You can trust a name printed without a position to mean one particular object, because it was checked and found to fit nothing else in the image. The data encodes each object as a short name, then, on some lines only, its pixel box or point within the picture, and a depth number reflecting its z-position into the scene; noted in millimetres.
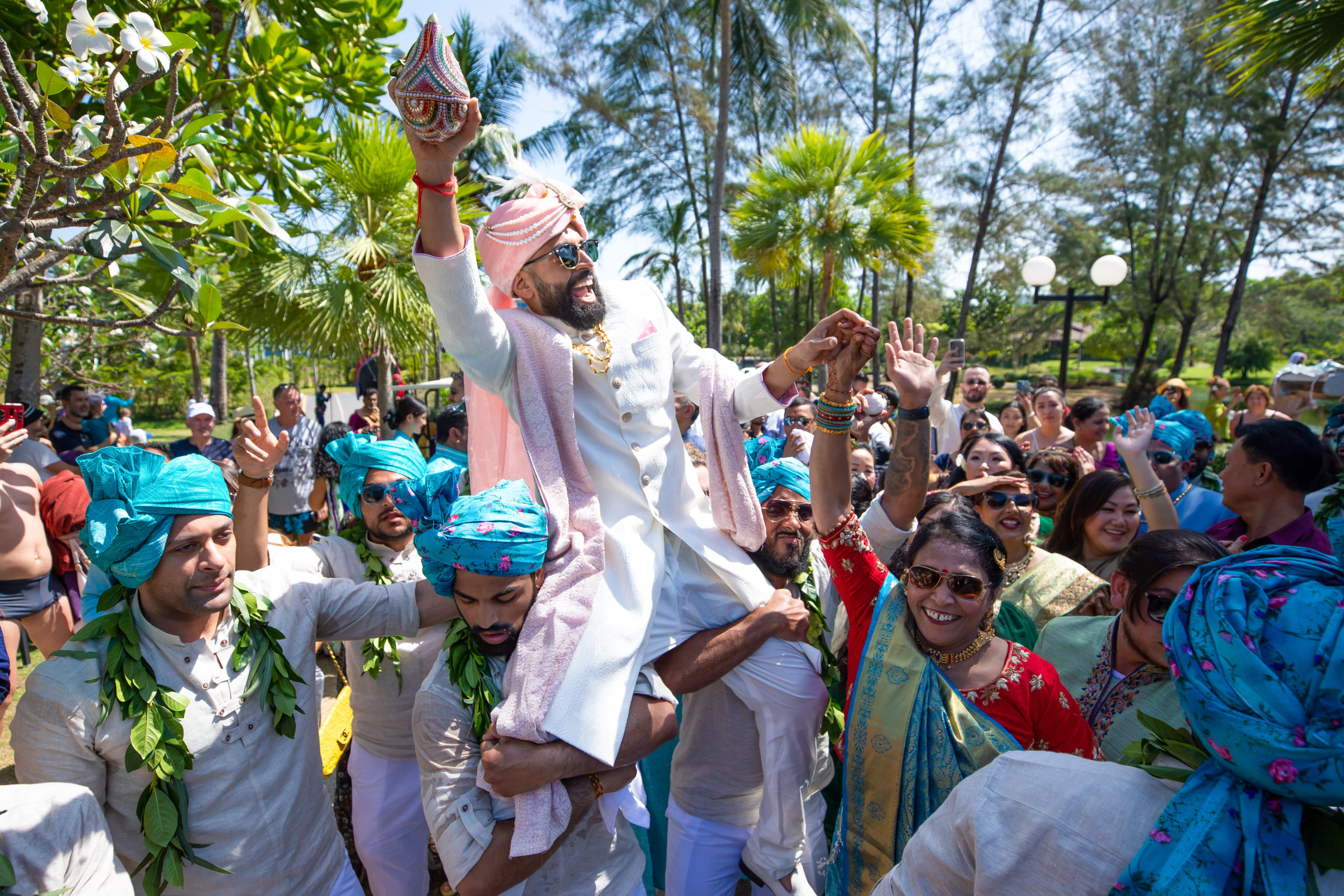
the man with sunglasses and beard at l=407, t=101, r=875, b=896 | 2311
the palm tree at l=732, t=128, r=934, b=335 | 12922
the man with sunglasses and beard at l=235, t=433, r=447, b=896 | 2967
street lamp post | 10258
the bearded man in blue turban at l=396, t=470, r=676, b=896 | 1974
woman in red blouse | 2275
